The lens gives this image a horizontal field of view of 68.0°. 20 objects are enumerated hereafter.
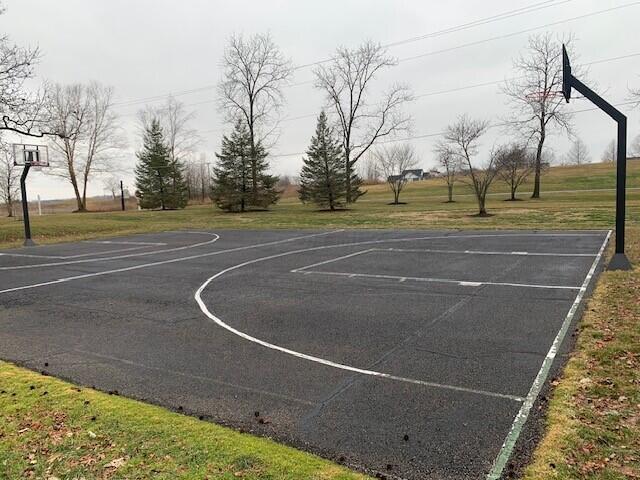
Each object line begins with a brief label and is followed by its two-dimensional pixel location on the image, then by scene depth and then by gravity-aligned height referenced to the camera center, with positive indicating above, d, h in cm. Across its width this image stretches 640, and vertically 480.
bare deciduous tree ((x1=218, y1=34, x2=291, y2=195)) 4482 +1125
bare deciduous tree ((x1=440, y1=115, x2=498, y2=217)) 2723 +238
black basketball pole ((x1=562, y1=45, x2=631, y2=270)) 999 +73
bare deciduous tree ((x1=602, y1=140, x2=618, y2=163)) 9639 +657
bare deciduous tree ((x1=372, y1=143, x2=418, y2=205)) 5091 +350
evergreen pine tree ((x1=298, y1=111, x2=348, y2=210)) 3844 +241
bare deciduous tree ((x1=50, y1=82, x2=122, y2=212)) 4759 +691
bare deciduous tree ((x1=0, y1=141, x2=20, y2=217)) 4738 +280
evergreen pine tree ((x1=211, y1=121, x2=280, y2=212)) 3997 +202
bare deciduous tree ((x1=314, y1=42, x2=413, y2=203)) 4866 +951
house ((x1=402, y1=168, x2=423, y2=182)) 9984 +432
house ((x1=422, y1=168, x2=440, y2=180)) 10325 +443
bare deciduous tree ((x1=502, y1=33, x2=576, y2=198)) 4328 +689
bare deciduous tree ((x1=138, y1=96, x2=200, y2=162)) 5637 +824
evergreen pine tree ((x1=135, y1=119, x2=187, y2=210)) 4772 +282
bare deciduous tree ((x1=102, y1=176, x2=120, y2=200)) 6374 +264
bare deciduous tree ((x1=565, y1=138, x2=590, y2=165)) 10419 +696
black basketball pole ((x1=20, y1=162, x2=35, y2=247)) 2050 +22
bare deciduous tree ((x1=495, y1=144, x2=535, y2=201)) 3928 +244
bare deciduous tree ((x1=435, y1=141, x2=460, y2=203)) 4419 +292
